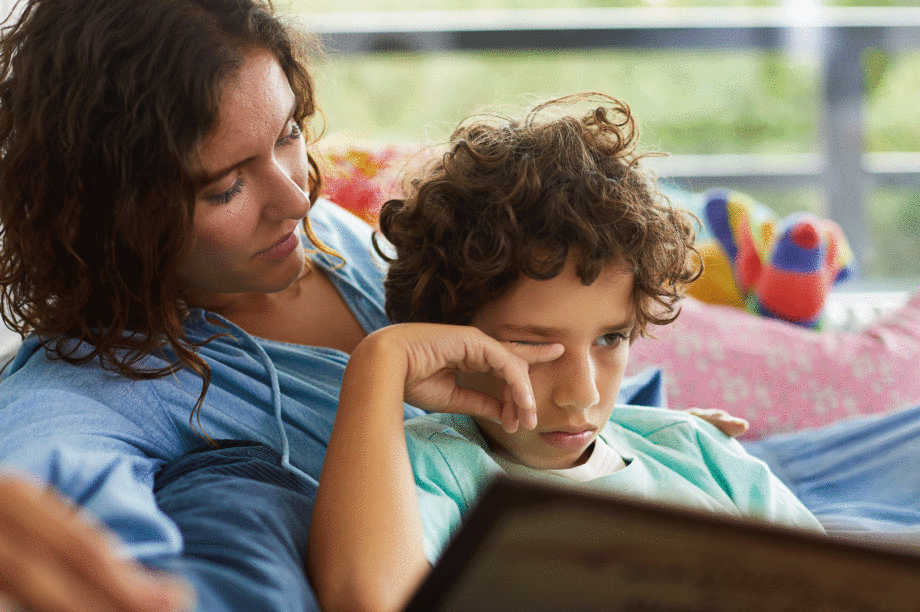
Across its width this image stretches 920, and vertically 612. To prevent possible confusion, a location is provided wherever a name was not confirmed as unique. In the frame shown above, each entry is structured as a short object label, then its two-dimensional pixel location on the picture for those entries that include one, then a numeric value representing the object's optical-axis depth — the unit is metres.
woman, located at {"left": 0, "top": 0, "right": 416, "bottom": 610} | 0.71
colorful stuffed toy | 1.60
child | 0.68
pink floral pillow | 1.33
